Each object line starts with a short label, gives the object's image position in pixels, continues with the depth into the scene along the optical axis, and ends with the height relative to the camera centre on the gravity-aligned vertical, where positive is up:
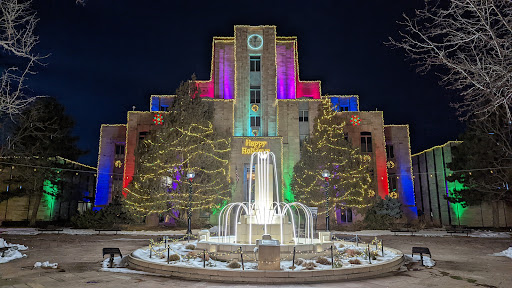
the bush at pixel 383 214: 36.88 -1.50
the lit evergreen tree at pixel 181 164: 33.12 +3.66
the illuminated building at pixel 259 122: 42.31 +10.26
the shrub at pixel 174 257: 13.61 -2.28
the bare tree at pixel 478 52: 8.34 +3.89
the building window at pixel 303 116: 44.69 +11.05
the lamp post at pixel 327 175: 22.63 +1.72
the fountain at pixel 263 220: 17.08 -1.05
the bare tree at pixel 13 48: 10.94 +5.02
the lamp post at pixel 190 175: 22.97 +1.70
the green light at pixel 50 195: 41.65 +0.63
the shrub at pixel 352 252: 15.04 -2.34
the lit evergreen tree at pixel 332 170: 36.38 +3.30
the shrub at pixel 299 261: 13.15 -2.38
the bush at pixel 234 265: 12.21 -2.32
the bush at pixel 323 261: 13.10 -2.34
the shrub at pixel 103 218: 35.38 -1.88
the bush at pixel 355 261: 13.22 -2.38
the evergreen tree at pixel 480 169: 33.75 +3.47
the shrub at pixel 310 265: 12.14 -2.34
